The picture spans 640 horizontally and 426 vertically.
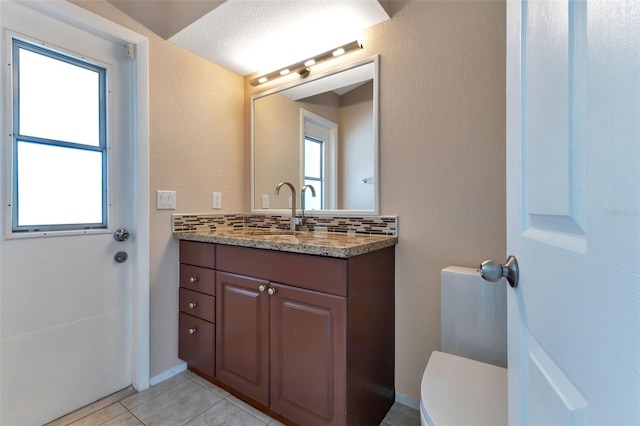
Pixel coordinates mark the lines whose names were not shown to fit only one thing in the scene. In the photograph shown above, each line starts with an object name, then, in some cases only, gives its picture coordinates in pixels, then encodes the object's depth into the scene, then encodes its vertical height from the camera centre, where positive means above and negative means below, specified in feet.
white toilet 2.80 -1.98
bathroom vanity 3.68 -1.70
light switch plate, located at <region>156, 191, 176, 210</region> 5.45 +0.24
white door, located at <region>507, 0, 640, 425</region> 0.83 +0.00
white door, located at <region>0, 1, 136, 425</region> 4.05 -0.96
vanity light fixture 5.24 +3.10
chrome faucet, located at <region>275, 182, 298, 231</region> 6.01 +0.21
